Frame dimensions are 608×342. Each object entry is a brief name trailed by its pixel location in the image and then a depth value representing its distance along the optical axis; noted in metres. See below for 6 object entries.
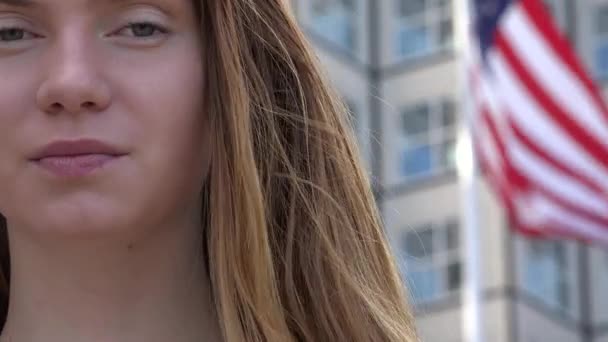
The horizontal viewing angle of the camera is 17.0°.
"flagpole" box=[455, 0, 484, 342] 14.86
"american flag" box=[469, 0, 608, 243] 11.82
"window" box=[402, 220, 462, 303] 29.69
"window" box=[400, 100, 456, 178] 31.17
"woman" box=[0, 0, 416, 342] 1.86
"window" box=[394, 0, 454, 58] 31.75
